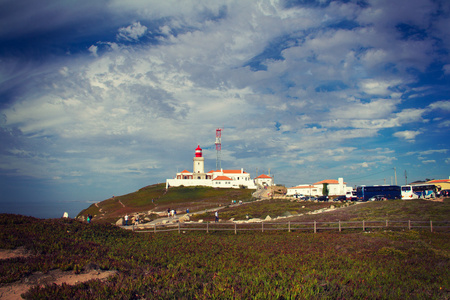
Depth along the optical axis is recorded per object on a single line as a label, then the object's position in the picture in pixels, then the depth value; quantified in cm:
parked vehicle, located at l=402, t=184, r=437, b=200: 6109
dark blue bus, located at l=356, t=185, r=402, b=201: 6750
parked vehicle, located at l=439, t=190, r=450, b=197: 5967
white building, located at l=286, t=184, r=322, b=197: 10294
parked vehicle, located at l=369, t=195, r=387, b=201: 6481
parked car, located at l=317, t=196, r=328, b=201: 7613
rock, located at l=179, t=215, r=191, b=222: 4258
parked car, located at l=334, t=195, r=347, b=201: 7364
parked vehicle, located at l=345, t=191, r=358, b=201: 7169
